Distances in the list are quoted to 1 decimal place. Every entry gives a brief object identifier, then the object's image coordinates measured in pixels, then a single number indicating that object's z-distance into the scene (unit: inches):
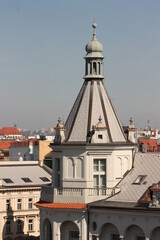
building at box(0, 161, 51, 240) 4156.0
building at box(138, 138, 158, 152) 7126.0
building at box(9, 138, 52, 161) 5866.1
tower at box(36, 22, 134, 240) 2903.5
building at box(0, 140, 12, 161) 6967.5
